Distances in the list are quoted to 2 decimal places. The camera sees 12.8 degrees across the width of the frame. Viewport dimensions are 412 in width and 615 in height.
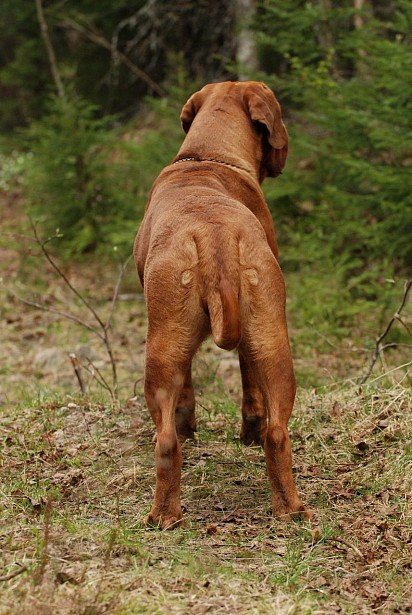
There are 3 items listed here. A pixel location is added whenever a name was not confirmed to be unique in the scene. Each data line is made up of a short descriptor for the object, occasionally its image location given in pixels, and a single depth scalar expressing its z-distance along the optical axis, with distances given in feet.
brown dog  26.67
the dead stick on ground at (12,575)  22.49
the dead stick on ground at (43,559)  21.51
